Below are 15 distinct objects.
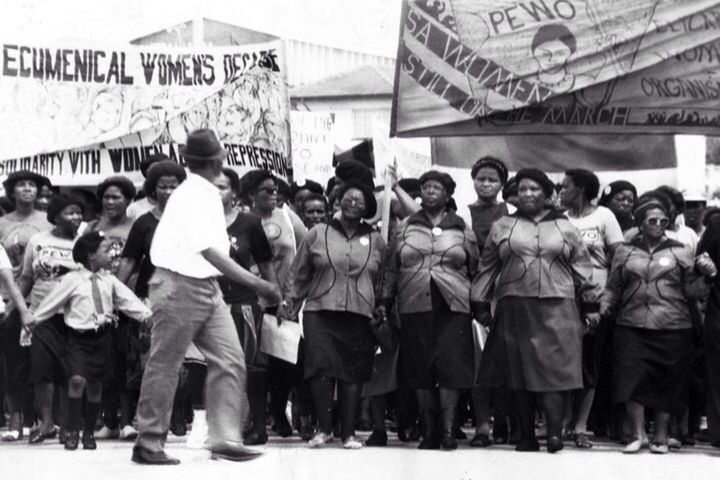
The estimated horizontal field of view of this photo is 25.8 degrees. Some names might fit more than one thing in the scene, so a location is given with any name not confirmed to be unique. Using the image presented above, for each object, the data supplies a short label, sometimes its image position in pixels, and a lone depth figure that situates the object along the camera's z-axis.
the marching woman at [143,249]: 10.94
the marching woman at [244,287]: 10.93
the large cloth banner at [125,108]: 13.22
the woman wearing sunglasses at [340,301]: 11.01
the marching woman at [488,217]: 11.47
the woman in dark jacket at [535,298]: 10.84
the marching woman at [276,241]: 11.92
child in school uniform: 11.02
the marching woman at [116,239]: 11.75
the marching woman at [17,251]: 11.98
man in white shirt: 8.91
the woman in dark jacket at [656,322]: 11.12
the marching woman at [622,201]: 12.52
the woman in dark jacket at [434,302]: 11.08
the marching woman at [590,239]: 11.69
